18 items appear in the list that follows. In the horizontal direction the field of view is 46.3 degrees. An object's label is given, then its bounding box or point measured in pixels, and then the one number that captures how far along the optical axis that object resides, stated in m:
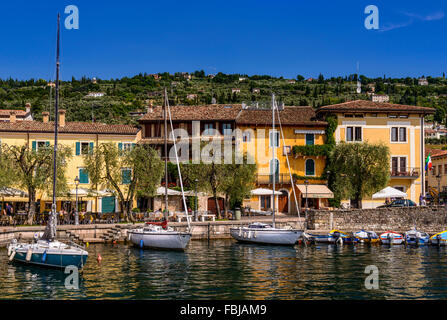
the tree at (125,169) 42.25
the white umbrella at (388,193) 46.84
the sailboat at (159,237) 34.34
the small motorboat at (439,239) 40.09
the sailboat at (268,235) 38.03
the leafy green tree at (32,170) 38.84
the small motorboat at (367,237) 41.34
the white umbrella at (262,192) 47.59
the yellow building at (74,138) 47.69
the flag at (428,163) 51.41
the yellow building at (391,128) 53.00
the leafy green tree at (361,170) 48.41
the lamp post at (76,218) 38.72
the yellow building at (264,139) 51.78
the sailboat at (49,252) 26.16
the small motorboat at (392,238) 40.69
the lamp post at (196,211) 43.38
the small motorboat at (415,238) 40.50
